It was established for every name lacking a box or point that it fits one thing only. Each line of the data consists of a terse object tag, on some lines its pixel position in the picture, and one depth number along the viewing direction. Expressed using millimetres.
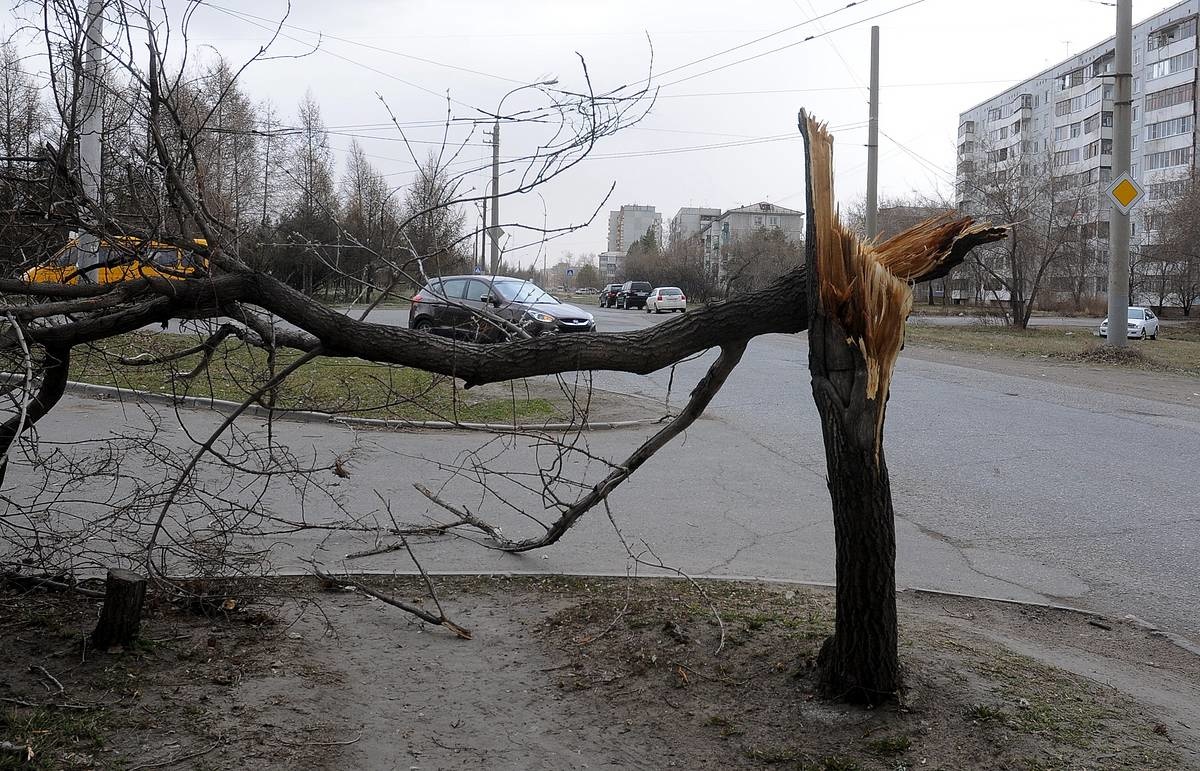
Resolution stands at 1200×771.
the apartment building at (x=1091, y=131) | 38562
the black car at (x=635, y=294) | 54938
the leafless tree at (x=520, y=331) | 3521
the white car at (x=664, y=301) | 47750
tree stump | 4152
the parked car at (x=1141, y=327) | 32688
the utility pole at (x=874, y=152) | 27767
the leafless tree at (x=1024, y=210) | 33469
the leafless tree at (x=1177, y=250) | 36906
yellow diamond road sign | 18328
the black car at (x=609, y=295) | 58653
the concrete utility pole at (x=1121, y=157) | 19000
